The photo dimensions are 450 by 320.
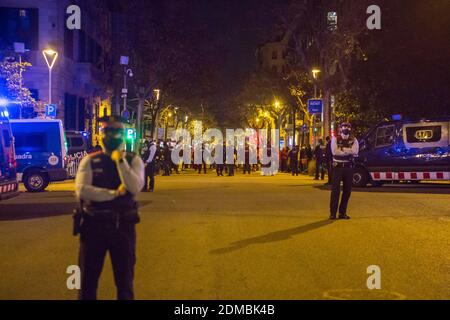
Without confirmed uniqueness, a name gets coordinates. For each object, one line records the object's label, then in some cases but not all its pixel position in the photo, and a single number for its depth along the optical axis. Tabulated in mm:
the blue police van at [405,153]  22312
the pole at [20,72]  29997
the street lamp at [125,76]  42178
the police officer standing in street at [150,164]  21188
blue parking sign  29734
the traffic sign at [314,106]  36594
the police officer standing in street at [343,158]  13164
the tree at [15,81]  29703
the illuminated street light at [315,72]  38866
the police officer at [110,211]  5570
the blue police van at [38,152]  21766
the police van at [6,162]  14651
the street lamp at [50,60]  33062
